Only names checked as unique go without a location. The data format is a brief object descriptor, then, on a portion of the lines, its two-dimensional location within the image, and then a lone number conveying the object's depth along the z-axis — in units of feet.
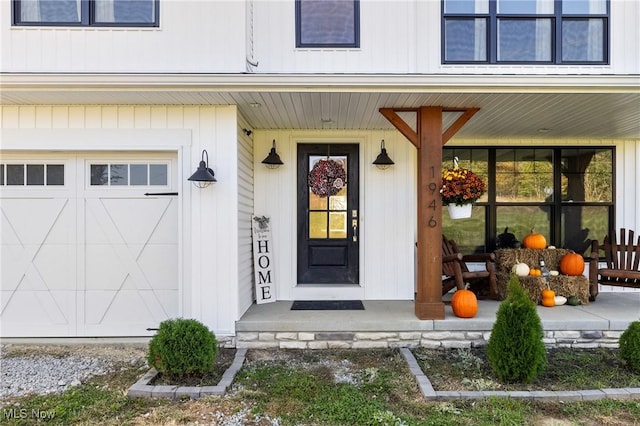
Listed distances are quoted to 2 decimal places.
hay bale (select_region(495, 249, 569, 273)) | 15.98
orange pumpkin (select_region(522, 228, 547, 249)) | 16.58
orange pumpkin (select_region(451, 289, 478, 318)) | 13.33
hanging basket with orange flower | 13.14
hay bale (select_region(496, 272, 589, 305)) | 15.33
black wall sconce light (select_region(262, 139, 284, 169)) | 16.29
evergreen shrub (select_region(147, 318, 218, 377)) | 10.19
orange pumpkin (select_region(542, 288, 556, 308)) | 15.07
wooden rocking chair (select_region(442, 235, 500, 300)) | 15.07
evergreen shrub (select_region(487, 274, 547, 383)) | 9.89
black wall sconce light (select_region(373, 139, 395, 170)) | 16.46
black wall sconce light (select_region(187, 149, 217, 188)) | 12.39
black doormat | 14.97
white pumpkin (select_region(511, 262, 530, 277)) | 15.48
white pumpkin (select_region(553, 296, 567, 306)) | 15.28
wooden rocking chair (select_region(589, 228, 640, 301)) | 15.79
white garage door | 13.71
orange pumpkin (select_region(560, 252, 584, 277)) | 15.83
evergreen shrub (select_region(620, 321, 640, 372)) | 10.63
